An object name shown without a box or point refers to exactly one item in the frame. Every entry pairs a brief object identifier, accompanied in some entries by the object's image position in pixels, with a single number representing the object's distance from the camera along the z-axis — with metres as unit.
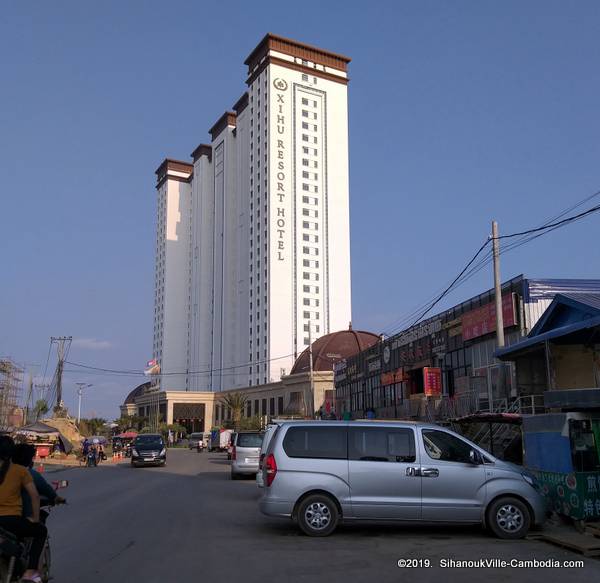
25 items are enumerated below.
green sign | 11.36
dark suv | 35.47
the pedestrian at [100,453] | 44.53
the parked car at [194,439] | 69.62
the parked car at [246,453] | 25.19
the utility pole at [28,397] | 66.34
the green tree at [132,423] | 111.56
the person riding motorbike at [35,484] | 6.46
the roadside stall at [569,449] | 11.50
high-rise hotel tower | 103.31
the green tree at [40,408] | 68.00
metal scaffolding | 55.47
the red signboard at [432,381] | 34.31
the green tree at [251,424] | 73.53
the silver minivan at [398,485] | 10.80
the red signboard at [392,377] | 41.00
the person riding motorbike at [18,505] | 6.26
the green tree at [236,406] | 80.44
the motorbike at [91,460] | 38.44
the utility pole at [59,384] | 62.50
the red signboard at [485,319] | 27.41
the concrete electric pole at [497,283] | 21.83
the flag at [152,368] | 133.50
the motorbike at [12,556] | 5.88
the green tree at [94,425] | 85.41
